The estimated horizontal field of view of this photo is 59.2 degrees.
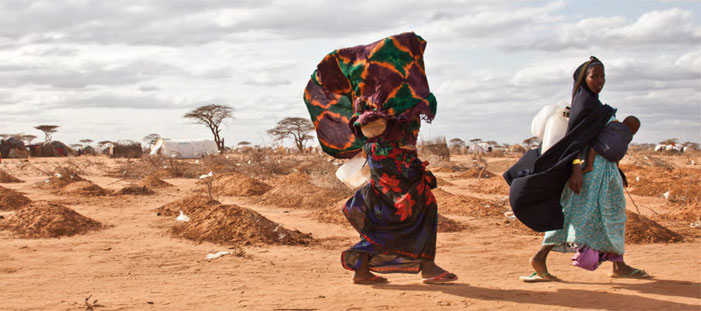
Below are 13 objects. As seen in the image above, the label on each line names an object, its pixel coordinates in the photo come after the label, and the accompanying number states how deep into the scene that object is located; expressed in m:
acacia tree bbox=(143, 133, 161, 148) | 51.02
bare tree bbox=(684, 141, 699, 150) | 50.98
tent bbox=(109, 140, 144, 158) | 34.32
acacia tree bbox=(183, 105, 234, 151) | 40.47
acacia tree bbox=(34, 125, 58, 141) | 51.72
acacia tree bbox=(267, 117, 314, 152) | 43.16
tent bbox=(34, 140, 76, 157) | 36.56
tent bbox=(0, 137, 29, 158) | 33.81
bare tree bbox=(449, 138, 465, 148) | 43.17
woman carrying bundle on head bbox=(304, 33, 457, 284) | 4.40
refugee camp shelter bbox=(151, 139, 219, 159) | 32.84
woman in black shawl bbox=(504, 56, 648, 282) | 4.42
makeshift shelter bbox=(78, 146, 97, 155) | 45.00
